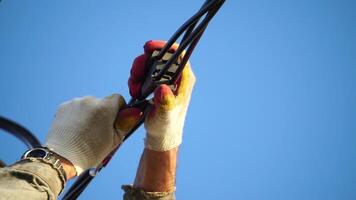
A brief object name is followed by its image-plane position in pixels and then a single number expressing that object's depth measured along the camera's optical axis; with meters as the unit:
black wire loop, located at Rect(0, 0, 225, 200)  6.16
